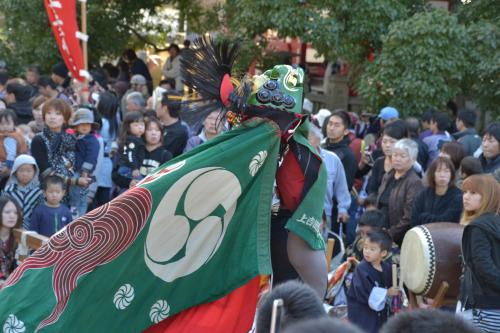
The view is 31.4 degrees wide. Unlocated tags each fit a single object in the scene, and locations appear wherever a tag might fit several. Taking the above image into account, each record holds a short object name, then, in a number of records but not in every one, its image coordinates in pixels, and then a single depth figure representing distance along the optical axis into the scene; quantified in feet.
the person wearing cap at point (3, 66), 43.28
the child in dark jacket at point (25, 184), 22.44
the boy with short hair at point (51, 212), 21.20
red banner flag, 34.76
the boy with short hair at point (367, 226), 20.93
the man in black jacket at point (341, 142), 25.45
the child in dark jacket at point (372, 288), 18.67
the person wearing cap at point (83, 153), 24.00
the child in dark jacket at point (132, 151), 23.99
